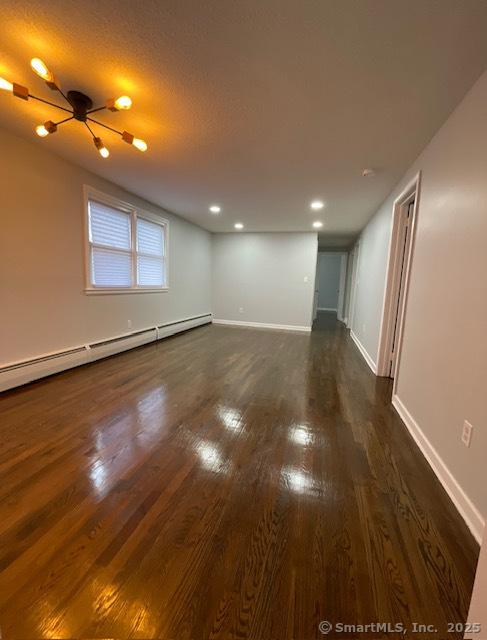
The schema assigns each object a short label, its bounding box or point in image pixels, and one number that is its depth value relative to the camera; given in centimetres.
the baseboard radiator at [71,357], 278
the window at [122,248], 373
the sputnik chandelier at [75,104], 161
